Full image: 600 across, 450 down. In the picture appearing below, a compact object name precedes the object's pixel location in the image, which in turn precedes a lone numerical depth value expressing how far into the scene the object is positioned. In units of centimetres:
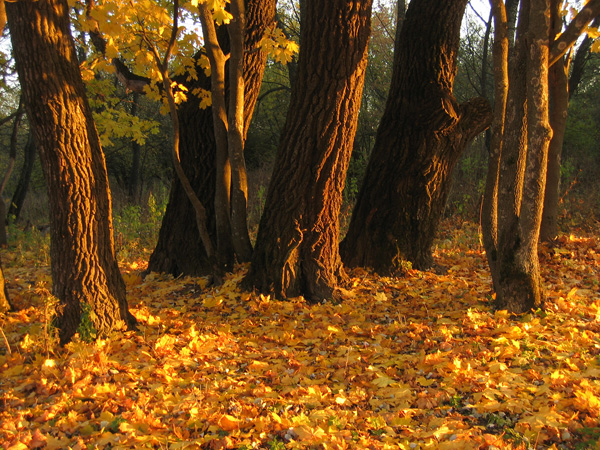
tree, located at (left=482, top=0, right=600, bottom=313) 426
